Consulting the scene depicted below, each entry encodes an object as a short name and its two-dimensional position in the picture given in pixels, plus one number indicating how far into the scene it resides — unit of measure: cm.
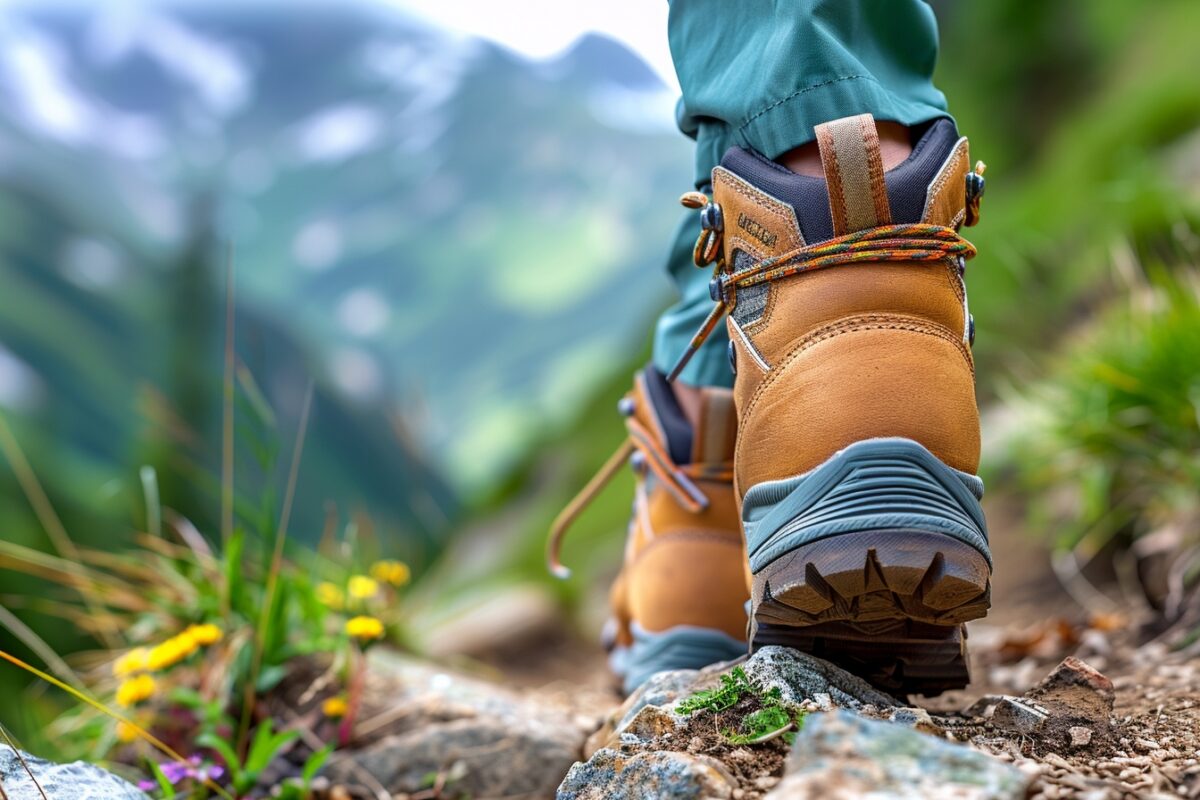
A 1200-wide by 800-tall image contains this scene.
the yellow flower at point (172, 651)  58
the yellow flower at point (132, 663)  60
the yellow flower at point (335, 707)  59
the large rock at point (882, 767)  33
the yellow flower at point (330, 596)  70
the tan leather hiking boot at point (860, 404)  42
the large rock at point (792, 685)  43
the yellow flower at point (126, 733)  56
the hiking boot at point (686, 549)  55
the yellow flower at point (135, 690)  56
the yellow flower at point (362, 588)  68
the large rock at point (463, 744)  57
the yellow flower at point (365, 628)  60
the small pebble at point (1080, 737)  41
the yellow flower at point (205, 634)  60
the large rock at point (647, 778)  38
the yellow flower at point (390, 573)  75
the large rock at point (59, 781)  42
